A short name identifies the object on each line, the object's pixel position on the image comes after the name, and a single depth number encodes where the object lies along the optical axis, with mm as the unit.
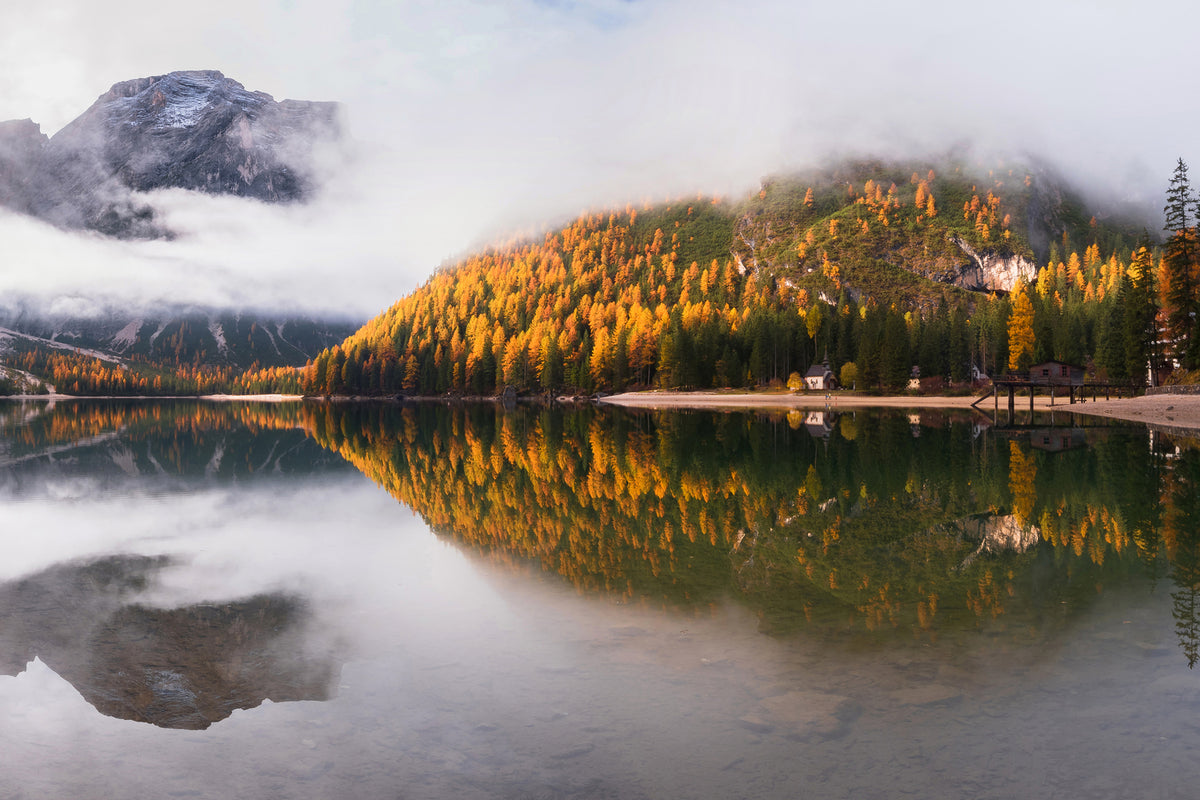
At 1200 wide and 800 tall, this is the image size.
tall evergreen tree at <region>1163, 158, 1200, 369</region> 71875
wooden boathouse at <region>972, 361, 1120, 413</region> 87838
